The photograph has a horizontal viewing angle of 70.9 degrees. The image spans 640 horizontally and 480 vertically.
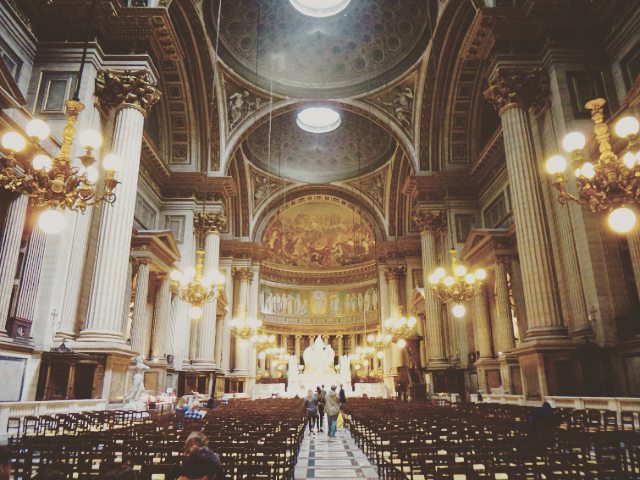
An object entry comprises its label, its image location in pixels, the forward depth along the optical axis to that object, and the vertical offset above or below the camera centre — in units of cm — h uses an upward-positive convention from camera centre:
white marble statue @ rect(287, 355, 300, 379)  3225 +92
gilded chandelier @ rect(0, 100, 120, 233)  615 +282
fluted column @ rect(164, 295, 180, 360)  1794 +210
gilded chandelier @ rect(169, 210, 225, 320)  1368 +287
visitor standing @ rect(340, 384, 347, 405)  1362 -47
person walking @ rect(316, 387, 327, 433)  1409 -66
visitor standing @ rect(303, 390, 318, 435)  1256 -72
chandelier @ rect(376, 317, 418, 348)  2025 +228
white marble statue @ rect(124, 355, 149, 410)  1104 -27
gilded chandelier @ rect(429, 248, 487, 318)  1321 +268
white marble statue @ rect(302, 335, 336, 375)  3228 +152
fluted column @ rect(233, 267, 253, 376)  2767 +442
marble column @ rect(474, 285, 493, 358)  1766 +215
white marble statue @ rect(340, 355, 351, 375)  3265 +112
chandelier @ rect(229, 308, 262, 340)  2139 +250
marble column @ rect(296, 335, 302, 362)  3734 +281
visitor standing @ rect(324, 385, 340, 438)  1156 -69
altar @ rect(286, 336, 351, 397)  3172 +63
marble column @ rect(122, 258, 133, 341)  1598 +306
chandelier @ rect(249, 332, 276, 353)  2442 +214
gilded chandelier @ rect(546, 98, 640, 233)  611 +273
